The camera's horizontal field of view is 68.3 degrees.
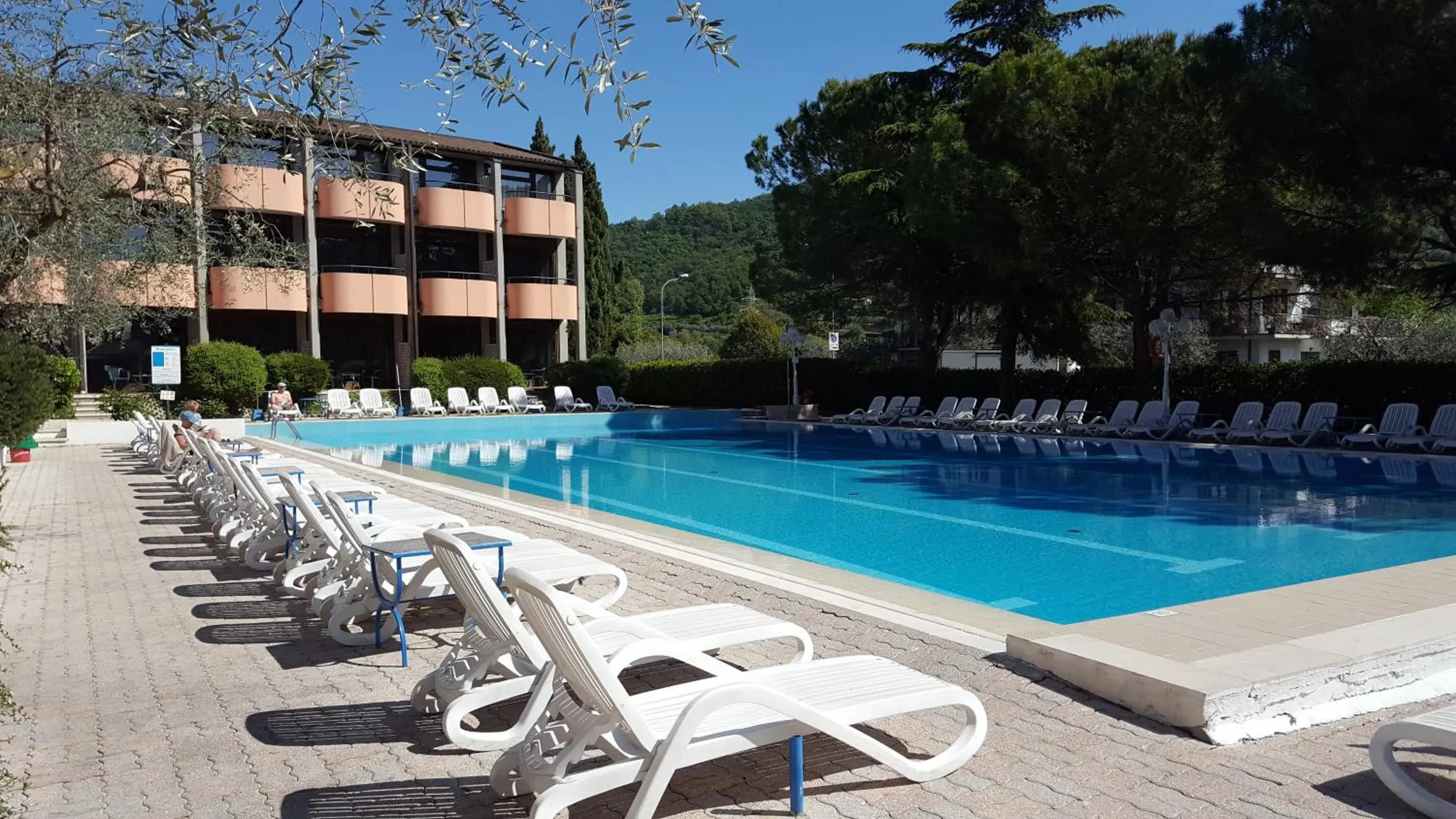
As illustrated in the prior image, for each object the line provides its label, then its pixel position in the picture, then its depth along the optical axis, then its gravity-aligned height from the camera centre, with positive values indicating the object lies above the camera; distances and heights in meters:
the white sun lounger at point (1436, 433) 16.38 -1.14
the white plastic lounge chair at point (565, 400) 30.89 -0.84
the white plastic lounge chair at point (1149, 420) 20.28 -1.09
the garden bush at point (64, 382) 22.78 -0.08
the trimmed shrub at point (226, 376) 26.66 +0.02
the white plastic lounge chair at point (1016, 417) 22.88 -1.14
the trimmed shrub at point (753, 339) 50.97 +1.46
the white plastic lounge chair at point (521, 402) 30.45 -0.86
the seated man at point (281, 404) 24.95 -0.67
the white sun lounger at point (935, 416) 24.53 -1.16
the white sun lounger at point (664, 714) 3.13 -1.10
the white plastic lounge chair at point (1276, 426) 18.38 -1.13
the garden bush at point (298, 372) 28.50 +0.07
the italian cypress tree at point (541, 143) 44.94 +9.63
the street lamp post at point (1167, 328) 20.62 +0.66
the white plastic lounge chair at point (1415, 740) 3.17 -1.23
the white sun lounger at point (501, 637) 3.81 -1.06
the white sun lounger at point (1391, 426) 17.00 -1.08
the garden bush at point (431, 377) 30.56 -0.10
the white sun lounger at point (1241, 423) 19.08 -1.10
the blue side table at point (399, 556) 5.30 -0.92
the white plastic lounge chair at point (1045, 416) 22.23 -1.08
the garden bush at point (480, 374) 31.25 -0.04
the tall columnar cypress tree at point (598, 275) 46.50 +4.28
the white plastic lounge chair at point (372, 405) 28.31 -0.82
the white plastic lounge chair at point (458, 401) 29.50 -0.79
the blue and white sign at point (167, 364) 20.72 +0.25
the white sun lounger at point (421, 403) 29.06 -0.80
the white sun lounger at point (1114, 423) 20.77 -1.18
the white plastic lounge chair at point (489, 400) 30.05 -0.78
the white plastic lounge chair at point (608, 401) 31.53 -0.91
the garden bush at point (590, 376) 33.47 -0.15
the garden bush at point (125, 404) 23.78 -0.60
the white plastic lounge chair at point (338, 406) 27.88 -0.81
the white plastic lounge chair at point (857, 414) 26.64 -1.19
